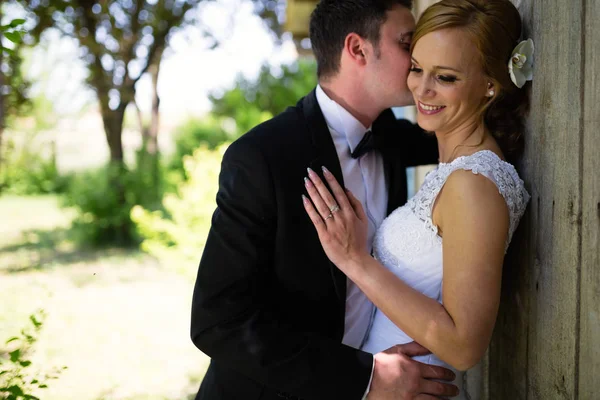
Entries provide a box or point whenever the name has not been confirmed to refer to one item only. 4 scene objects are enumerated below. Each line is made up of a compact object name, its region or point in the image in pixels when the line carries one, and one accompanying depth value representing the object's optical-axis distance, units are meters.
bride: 1.63
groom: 1.83
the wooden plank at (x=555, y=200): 1.51
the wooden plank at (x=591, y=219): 1.41
